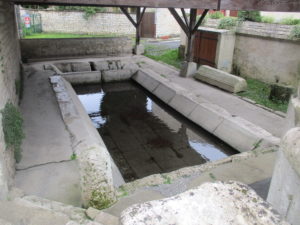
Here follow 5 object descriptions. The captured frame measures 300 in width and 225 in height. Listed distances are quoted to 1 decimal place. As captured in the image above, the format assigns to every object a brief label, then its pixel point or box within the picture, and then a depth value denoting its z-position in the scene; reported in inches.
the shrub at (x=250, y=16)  466.9
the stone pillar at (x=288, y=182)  85.1
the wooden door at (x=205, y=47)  505.3
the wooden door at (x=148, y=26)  1005.8
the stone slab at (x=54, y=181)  164.8
